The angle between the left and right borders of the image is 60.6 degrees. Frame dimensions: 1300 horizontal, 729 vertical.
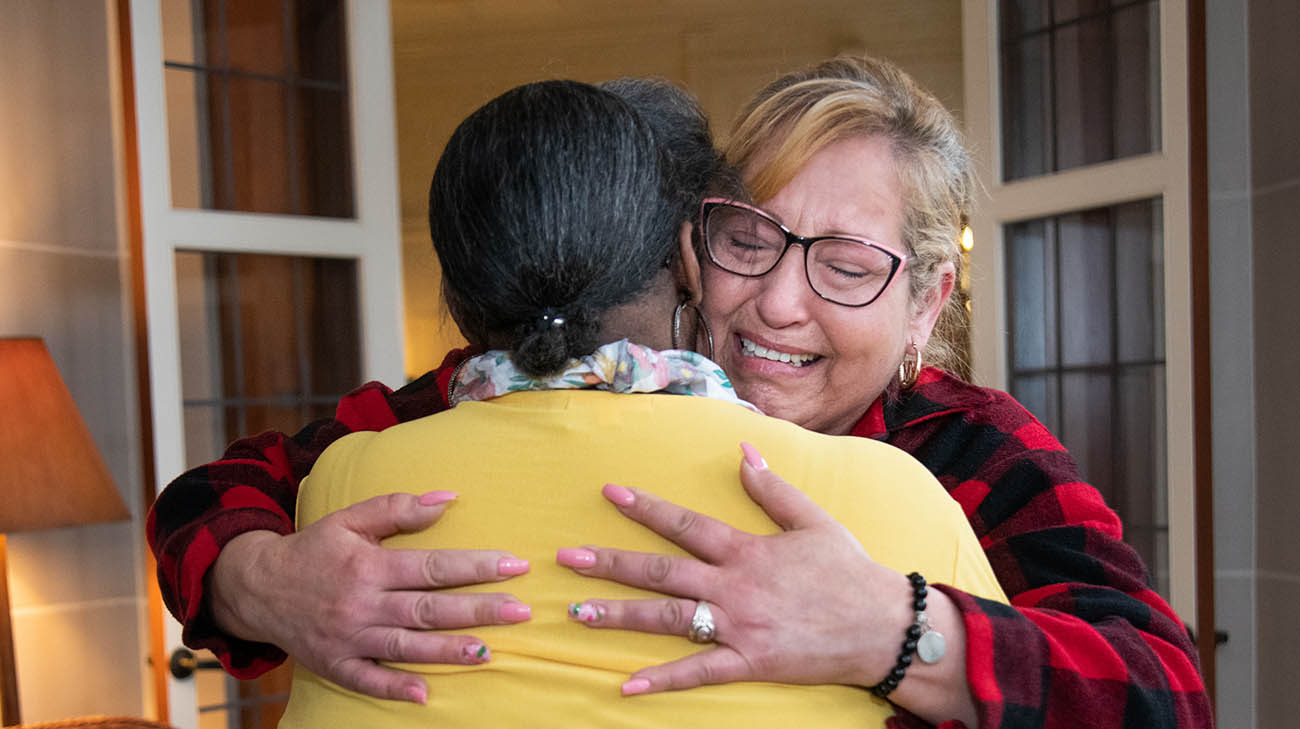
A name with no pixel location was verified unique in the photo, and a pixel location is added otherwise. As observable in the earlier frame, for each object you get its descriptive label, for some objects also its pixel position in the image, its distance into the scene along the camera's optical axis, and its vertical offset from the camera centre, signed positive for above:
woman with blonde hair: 0.84 -0.18
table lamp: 2.30 -0.26
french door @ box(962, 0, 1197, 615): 2.77 +0.16
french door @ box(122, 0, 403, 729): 2.85 +0.27
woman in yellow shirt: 0.83 -0.10
